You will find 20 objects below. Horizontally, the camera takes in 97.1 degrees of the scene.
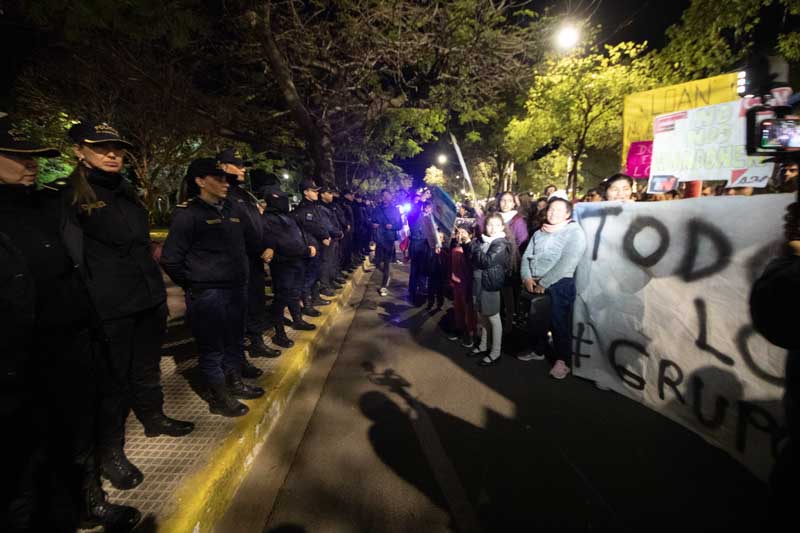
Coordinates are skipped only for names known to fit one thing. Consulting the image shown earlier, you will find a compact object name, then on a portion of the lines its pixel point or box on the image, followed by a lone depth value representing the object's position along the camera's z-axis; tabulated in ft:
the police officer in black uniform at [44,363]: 4.63
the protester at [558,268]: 12.38
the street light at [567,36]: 24.64
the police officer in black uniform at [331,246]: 21.66
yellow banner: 15.46
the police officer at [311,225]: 18.26
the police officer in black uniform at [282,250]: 14.32
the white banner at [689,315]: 7.57
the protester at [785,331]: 3.81
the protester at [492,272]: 13.18
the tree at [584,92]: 45.06
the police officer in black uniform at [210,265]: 8.82
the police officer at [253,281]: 11.69
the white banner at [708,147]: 10.44
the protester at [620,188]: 14.48
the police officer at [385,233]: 26.45
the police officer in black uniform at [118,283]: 6.89
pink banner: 18.89
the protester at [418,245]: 22.20
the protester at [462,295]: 16.29
